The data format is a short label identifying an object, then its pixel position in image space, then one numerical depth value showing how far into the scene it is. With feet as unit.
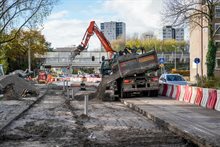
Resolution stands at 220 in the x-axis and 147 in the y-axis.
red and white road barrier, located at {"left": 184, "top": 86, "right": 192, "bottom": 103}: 63.25
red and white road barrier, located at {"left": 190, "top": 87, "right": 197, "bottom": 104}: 60.31
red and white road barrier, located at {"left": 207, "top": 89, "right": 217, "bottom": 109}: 51.65
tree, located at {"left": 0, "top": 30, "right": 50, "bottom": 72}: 167.29
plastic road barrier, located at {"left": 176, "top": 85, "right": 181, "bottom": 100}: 69.48
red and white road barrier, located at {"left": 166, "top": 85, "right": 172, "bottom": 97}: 75.49
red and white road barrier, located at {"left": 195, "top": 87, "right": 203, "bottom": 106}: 57.71
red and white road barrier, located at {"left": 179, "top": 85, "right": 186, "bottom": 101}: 67.05
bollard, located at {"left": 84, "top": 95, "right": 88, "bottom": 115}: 46.27
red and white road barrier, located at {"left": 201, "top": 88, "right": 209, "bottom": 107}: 54.59
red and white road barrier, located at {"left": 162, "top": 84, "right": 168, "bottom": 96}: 78.13
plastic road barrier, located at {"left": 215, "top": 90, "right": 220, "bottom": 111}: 49.87
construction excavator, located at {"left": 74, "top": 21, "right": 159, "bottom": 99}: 71.60
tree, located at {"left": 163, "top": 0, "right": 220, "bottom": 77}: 121.86
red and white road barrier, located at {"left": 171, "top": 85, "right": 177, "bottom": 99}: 72.07
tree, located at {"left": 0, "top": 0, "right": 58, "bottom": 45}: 99.03
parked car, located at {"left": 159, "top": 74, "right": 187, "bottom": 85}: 89.69
